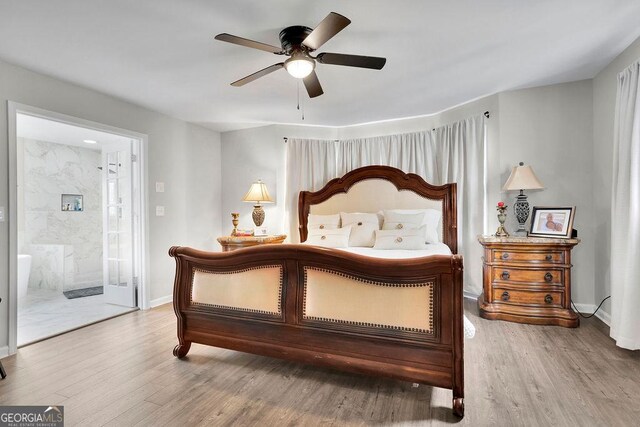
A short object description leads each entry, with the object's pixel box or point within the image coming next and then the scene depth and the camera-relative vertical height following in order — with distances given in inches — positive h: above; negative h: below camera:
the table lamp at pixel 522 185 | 133.4 +8.7
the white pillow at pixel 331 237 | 151.6 -14.8
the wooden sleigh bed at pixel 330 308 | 72.9 -26.5
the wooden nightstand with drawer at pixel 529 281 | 125.0 -29.4
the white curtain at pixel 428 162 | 158.9 +24.7
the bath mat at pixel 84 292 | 187.6 -51.7
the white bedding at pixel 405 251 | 123.0 -18.4
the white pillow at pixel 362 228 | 157.3 -10.7
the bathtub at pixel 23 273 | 170.7 -35.8
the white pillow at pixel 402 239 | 139.0 -14.3
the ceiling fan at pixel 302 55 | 83.9 +41.2
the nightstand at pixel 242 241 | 168.4 -18.0
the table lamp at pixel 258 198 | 180.1 +4.6
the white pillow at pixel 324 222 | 169.6 -8.3
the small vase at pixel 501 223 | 137.8 -7.2
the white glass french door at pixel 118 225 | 160.3 -9.3
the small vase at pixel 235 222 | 183.8 -9.1
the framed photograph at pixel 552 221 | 128.8 -6.2
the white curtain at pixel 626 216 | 99.0 -3.3
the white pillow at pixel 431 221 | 156.3 -7.2
